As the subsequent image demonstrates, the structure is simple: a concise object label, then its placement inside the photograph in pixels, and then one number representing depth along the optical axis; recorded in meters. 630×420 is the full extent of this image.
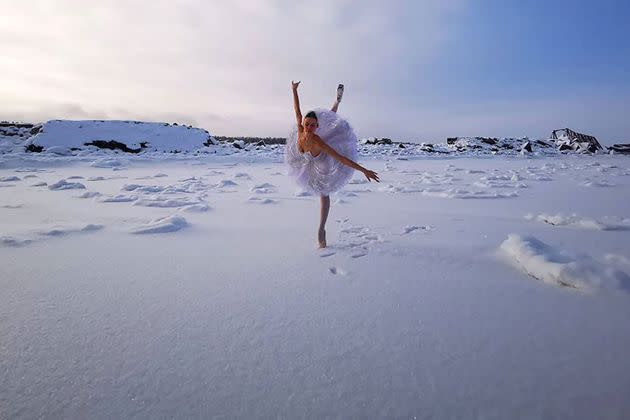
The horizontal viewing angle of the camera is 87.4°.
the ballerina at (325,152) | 2.53
